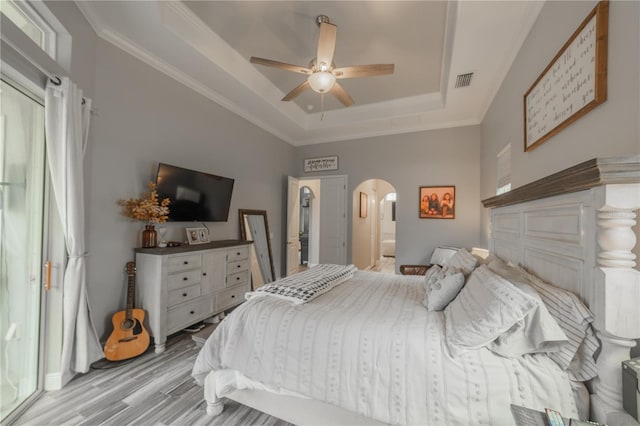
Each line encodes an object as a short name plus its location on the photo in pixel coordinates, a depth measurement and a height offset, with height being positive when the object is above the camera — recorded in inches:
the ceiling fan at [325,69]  88.4 +53.3
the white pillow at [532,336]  40.2 -20.1
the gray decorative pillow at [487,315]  42.4 -17.9
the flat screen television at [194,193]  106.3 +8.8
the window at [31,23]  60.6 +49.1
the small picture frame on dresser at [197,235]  118.6 -11.8
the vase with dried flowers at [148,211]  95.3 +0.0
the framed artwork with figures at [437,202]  165.2 +9.5
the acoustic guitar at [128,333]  85.0 -43.8
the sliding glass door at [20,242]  61.4 -8.9
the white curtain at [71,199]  69.2 +2.9
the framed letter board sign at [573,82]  46.6 +31.5
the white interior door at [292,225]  199.2 -9.5
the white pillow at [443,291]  63.0 -19.6
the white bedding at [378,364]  40.4 -28.1
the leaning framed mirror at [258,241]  158.9 -19.8
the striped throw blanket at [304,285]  67.2 -21.9
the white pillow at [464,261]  75.3 -14.8
